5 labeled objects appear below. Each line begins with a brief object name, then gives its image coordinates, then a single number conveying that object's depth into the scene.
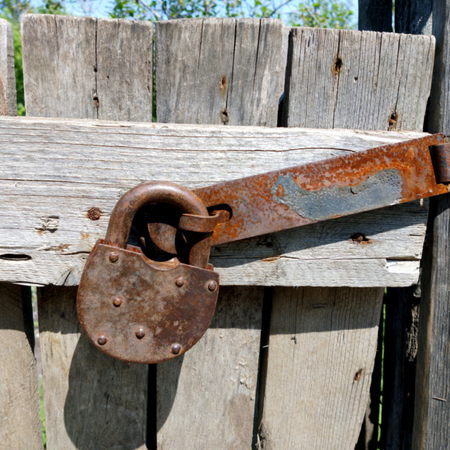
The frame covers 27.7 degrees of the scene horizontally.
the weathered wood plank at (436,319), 0.62
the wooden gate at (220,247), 0.59
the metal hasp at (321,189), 0.58
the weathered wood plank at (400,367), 0.70
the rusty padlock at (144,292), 0.56
